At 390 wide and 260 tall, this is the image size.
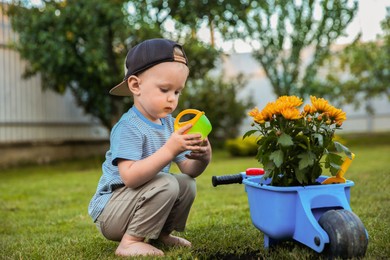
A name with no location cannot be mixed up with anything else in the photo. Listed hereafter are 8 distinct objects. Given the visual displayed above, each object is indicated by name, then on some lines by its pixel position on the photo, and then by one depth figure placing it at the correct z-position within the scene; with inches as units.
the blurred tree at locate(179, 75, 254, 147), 450.3
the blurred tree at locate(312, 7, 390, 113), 435.8
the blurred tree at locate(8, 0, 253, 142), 298.0
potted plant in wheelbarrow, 71.1
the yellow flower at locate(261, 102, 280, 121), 76.2
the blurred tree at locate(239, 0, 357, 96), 380.0
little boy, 84.4
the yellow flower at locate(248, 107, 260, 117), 79.0
